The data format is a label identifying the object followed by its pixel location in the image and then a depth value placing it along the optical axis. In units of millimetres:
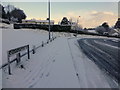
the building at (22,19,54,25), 61608
